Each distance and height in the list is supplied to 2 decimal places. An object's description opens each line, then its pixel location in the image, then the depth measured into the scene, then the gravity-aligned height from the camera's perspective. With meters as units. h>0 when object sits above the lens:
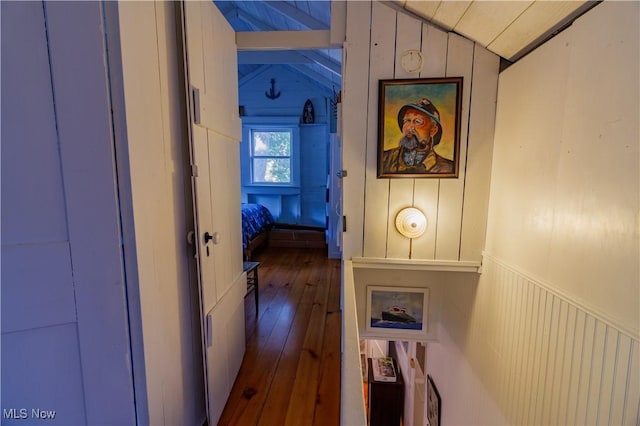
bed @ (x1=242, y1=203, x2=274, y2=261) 4.07 -0.73
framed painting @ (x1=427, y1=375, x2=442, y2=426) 2.62 -2.09
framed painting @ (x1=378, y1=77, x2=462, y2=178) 1.75 +0.32
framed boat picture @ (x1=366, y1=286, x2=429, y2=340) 2.46 -1.11
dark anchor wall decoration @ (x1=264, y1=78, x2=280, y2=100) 5.17 +1.52
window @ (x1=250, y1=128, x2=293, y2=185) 5.35 +0.40
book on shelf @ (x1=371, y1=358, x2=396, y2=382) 4.09 -2.76
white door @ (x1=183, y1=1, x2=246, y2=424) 1.27 -0.03
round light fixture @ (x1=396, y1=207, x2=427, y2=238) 1.85 -0.27
